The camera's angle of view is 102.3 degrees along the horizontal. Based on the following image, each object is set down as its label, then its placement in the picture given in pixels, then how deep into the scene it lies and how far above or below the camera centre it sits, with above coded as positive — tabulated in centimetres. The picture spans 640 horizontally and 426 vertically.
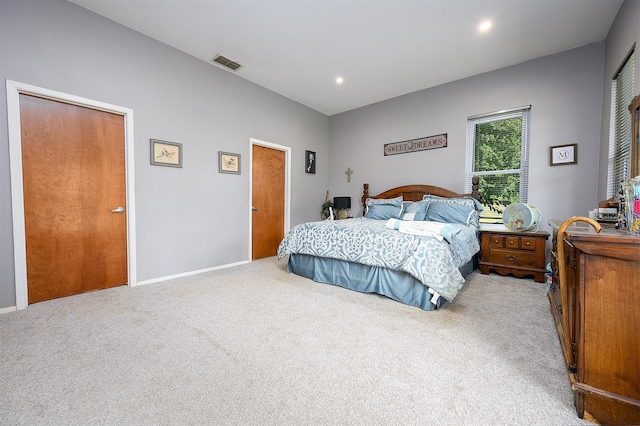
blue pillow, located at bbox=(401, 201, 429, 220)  389 -10
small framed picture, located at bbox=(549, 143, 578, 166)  328 +66
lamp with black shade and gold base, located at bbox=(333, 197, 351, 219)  529 -2
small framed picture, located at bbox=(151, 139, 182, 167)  319 +64
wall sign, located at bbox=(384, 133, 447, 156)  434 +106
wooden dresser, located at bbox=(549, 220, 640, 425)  107 -53
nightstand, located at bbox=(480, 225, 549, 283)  316 -62
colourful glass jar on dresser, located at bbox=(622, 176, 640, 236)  115 +0
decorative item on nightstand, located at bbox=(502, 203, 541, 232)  324 -16
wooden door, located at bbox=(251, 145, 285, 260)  448 +6
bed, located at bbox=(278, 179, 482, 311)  236 -50
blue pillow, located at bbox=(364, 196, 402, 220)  425 -8
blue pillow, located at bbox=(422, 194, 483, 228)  366 +2
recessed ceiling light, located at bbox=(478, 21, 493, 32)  279 +197
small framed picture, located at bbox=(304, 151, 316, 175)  531 +88
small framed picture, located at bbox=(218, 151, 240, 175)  389 +64
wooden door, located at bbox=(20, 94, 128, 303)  249 +6
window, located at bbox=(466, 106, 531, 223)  374 +72
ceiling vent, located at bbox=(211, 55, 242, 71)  357 +202
